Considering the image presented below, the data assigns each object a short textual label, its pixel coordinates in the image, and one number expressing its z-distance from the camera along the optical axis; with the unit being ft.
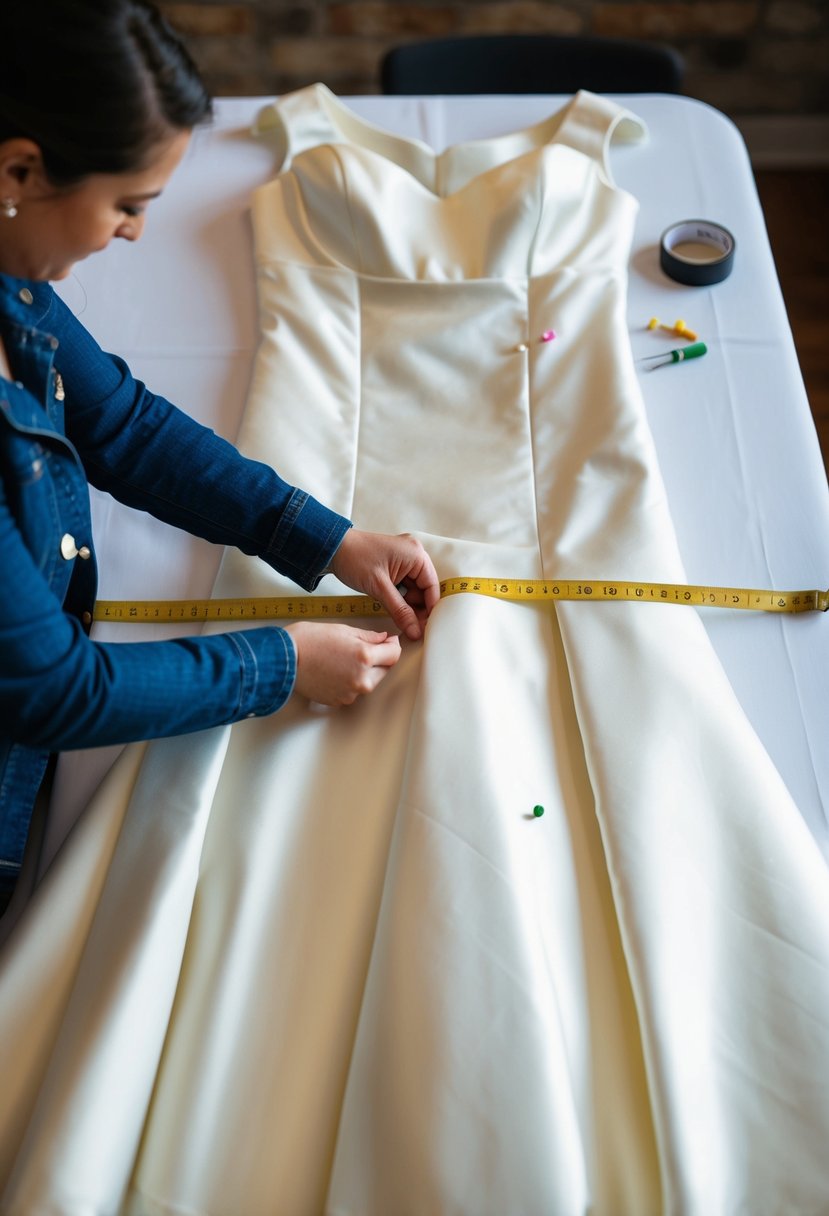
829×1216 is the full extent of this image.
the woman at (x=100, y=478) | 3.31
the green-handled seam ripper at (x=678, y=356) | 5.85
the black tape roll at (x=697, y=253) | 6.14
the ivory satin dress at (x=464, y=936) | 3.35
